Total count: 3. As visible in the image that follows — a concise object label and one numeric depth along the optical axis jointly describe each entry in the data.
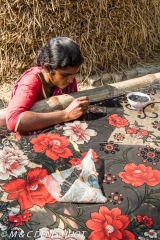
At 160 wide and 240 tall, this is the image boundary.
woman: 1.73
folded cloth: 1.32
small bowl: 1.88
